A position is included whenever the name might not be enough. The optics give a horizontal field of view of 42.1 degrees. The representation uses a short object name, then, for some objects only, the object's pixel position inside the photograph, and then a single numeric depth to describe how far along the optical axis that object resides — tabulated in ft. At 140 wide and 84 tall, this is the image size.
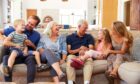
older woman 8.22
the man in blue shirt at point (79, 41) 8.66
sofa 7.29
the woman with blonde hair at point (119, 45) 7.99
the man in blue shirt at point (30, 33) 7.99
